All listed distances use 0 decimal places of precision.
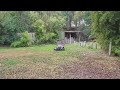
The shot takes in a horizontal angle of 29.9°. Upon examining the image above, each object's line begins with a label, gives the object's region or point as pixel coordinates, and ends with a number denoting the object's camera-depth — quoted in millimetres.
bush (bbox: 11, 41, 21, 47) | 20892
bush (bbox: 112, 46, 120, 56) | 12314
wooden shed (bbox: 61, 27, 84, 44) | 28656
